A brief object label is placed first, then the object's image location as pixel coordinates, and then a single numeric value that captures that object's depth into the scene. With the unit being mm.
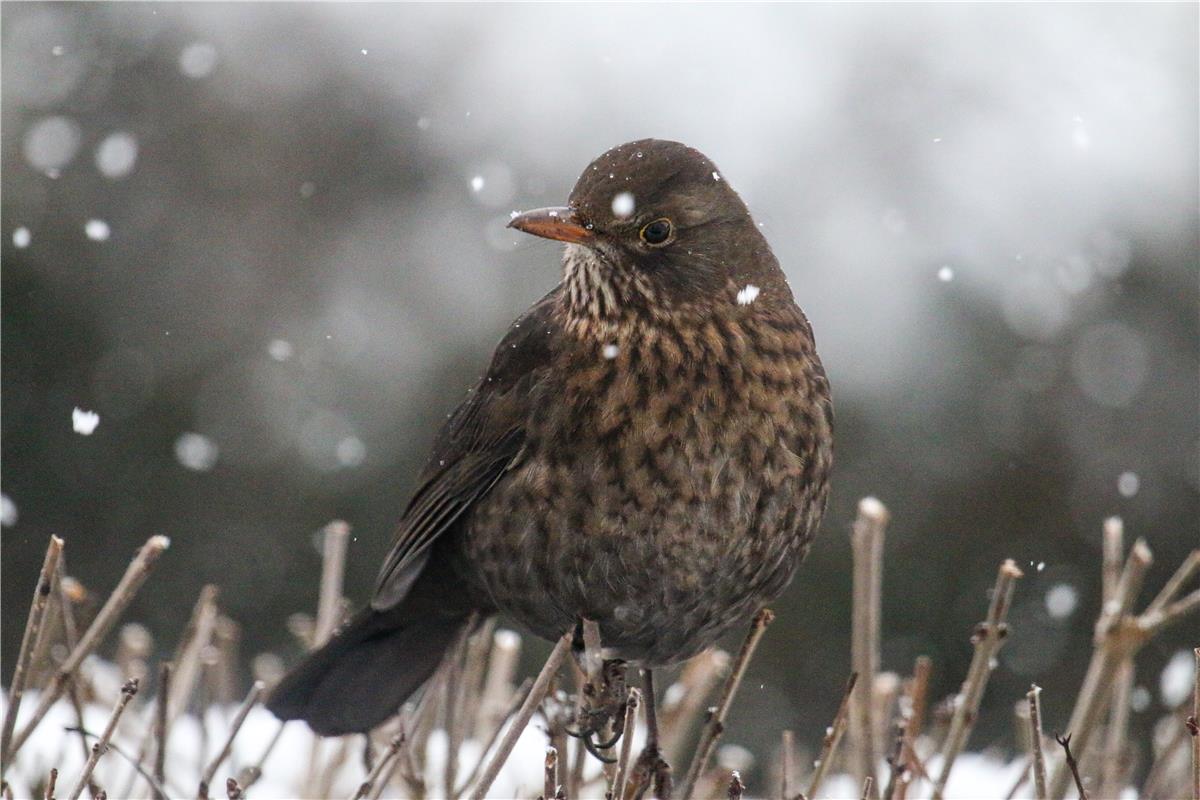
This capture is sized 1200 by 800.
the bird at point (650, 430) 5855
